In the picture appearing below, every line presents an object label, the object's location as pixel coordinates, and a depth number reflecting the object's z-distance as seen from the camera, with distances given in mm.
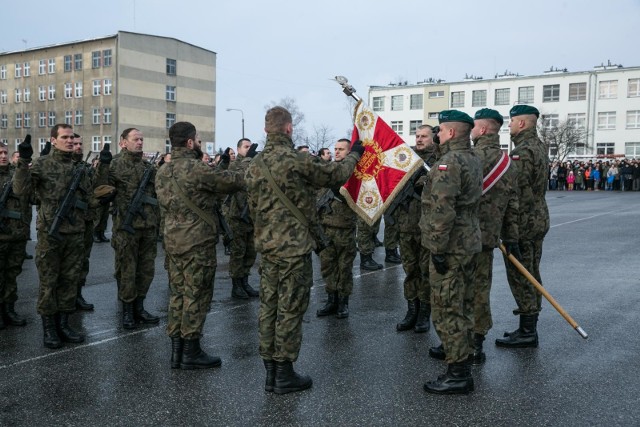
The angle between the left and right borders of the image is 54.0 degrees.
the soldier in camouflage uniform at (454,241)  4926
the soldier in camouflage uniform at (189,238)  5516
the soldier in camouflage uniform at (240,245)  8656
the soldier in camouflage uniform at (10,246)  7035
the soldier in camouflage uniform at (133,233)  7036
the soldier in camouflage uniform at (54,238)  6238
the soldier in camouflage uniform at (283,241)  5027
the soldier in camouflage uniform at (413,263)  6797
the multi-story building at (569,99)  65125
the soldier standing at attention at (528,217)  6270
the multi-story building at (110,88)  59625
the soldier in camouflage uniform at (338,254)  7457
